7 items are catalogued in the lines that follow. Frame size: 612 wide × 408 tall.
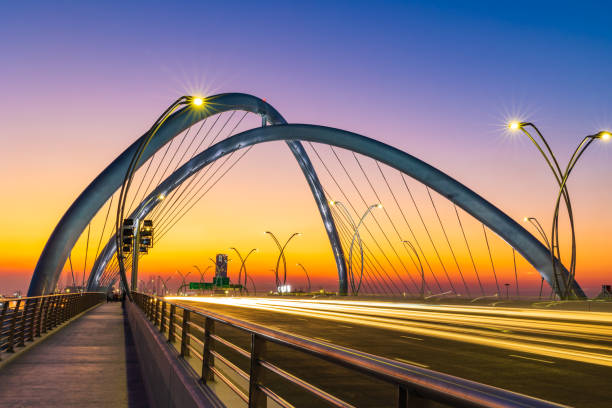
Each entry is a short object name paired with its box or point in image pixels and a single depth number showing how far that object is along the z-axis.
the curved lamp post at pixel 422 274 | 60.42
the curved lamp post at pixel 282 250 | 87.71
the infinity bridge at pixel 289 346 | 4.30
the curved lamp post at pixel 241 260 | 110.66
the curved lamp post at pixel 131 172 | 27.61
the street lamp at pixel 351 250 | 63.08
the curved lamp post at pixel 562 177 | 31.72
